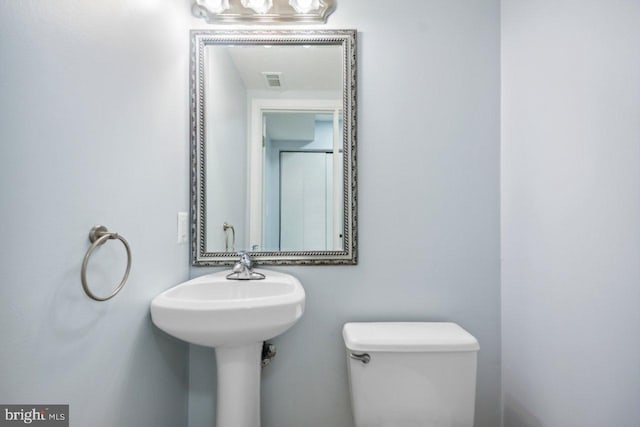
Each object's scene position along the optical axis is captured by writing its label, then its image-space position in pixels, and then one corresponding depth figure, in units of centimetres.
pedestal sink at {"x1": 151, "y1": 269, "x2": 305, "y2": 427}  88
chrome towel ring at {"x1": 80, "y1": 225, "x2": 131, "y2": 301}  70
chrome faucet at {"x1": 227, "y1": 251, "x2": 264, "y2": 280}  122
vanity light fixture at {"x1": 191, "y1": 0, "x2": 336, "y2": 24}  131
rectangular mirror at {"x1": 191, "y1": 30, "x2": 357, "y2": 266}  133
